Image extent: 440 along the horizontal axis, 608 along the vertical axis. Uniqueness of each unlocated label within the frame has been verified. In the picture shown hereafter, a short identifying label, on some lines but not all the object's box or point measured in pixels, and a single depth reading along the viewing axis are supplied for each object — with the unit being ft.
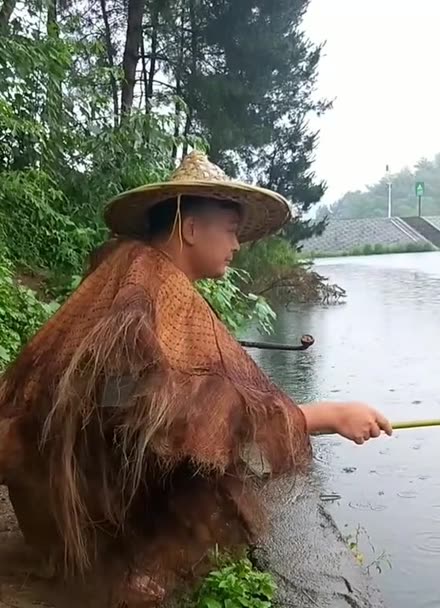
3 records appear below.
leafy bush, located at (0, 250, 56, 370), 9.93
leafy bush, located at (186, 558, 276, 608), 5.01
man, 3.90
